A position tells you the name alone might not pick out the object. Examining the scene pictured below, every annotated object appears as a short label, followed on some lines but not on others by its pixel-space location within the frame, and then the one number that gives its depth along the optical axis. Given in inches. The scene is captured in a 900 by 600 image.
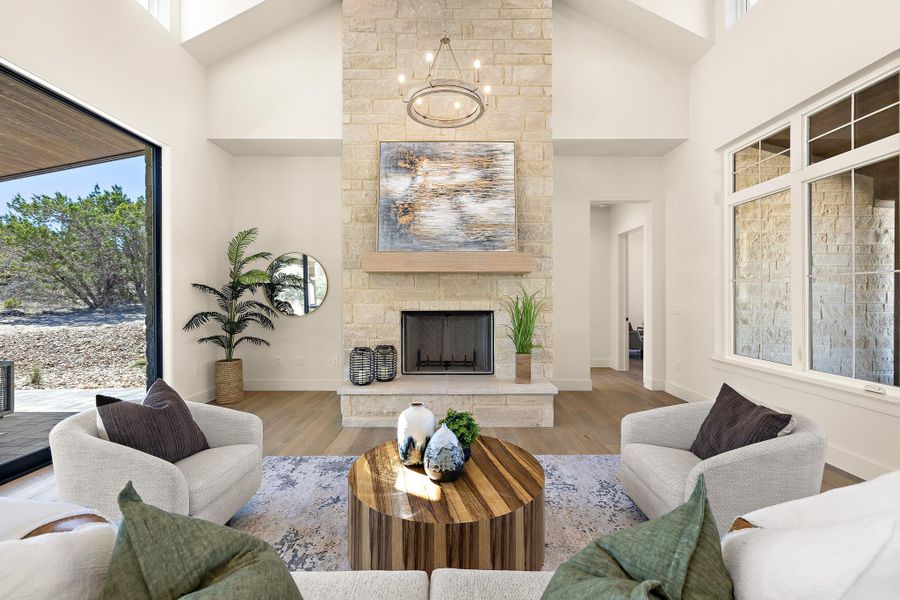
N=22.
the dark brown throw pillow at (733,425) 72.4
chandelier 114.6
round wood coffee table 59.2
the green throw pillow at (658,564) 27.4
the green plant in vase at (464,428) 78.5
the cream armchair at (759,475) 68.0
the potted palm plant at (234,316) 183.0
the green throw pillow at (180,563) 27.6
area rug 76.9
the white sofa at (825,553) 24.2
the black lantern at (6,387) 108.3
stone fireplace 165.9
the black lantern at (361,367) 153.8
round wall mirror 207.5
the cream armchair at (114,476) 67.3
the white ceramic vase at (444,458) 70.4
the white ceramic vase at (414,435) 77.2
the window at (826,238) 107.7
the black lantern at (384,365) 158.1
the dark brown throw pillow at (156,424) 72.9
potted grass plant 156.6
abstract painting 161.6
